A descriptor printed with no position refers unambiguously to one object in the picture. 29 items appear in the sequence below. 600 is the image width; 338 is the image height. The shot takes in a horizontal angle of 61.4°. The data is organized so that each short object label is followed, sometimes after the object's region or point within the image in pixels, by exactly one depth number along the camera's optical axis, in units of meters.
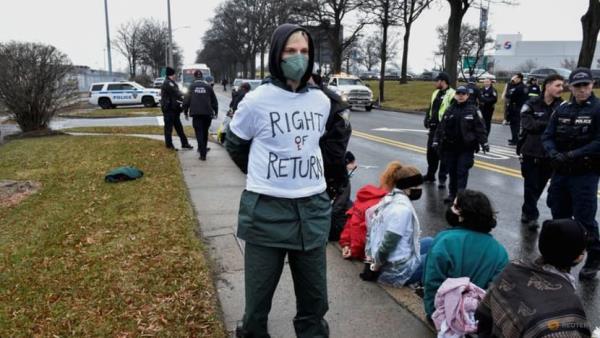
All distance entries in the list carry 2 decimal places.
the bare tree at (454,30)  27.86
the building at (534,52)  86.88
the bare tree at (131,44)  63.78
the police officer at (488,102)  15.04
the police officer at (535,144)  5.71
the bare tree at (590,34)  23.91
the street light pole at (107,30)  33.69
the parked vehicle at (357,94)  27.50
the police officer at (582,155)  4.44
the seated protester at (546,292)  2.22
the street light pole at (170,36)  34.04
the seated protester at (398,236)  3.85
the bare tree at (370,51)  76.62
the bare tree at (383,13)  35.38
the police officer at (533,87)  12.23
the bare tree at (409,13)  38.72
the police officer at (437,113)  8.33
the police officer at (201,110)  10.20
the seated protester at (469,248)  3.09
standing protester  2.51
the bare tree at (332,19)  42.56
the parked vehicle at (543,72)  39.11
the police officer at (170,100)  10.85
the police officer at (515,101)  13.29
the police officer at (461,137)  6.89
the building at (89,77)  47.62
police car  30.56
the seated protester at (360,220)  4.56
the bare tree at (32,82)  14.18
